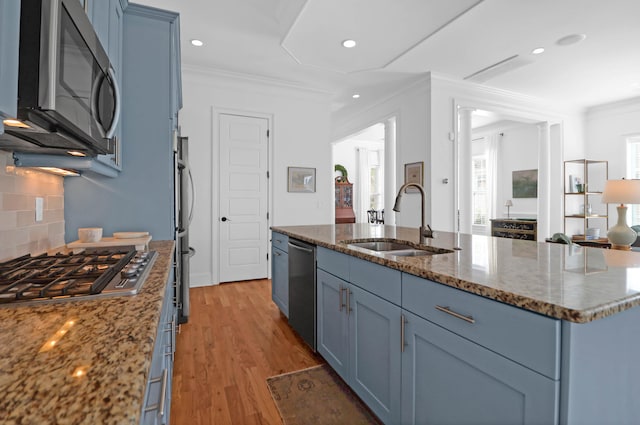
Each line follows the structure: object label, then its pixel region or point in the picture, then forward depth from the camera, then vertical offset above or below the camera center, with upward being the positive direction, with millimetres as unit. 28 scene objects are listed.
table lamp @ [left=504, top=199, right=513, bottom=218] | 7383 +281
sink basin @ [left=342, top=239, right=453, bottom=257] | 1769 -201
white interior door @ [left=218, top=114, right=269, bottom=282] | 4449 +233
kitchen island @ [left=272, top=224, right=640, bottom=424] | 784 -362
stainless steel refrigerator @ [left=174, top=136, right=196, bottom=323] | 2674 -163
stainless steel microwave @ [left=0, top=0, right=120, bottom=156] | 660 +325
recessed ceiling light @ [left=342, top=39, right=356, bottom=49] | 3576 +1935
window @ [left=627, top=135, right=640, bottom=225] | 5754 +951
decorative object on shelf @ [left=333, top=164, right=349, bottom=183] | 9075 +1171
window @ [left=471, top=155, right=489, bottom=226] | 8109 +595
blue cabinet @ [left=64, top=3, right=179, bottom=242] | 2027 +511
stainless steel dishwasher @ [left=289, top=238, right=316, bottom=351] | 2199 -553
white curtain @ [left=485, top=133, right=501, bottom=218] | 7809 +1042
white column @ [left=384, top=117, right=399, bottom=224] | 5648 +894
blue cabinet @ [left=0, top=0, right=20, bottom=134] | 557 +282
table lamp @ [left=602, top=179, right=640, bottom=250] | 3359 +179
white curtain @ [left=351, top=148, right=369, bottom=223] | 9711 +902
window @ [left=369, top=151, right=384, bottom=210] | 9920 +1019
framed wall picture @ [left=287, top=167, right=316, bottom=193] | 4871 +537
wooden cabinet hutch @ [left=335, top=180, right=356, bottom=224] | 8672 +345
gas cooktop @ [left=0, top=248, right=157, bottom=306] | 850 -199
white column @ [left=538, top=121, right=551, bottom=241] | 5918 +616
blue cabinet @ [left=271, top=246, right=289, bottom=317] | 2756 -583
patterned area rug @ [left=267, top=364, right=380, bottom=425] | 1651 -1039
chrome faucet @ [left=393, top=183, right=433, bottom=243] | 1907 -35
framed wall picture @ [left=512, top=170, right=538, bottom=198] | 7137 +725
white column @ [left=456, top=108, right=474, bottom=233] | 4820 +667
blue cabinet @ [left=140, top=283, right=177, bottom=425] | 659 -415
